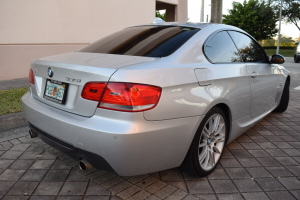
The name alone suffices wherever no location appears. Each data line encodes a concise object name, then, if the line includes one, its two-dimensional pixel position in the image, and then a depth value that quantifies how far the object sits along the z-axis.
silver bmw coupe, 2.02
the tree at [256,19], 43.00
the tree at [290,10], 39.31
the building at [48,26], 7.41
